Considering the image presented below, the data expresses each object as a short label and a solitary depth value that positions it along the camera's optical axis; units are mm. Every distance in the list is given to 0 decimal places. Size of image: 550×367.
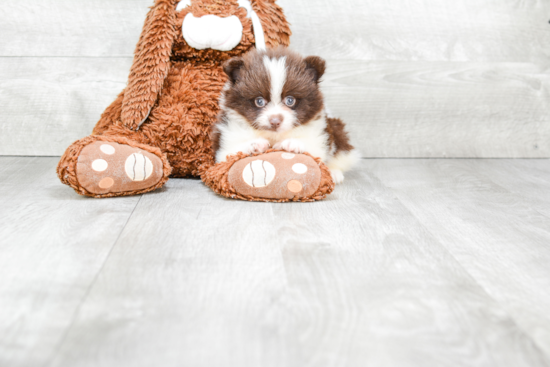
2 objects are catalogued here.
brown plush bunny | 769
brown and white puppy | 786
